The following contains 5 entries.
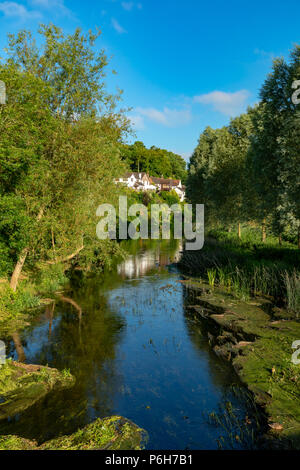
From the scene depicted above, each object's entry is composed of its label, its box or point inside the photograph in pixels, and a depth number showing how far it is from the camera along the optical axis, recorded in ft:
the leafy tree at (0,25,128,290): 53.11
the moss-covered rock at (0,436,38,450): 28.14
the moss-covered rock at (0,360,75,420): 35.60
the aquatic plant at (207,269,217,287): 88.69
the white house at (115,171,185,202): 428.97
